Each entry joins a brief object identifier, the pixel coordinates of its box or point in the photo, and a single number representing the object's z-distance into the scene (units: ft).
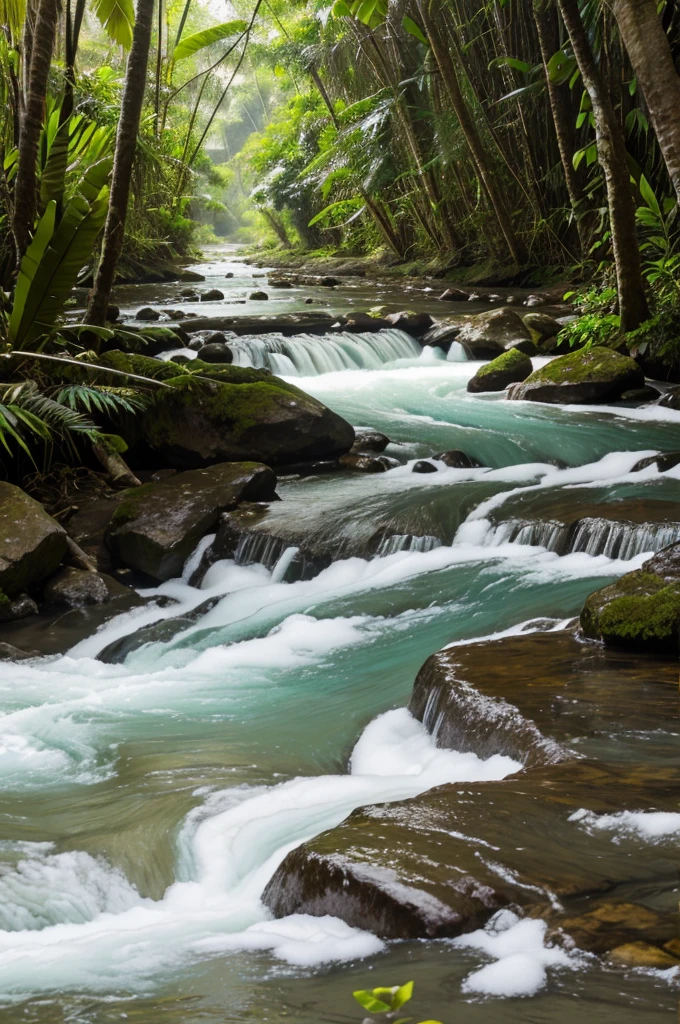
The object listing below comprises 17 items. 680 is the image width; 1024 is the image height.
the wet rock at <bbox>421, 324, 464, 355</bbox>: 46.24
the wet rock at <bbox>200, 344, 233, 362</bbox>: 40.01
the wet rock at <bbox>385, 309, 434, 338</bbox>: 48.29
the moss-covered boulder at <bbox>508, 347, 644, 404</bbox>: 34.53
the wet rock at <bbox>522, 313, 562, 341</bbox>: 42.93
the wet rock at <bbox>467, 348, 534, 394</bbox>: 38.65
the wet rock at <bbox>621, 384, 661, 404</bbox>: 34.40
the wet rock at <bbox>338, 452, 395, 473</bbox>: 29.96
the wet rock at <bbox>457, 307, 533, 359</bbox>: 43.78
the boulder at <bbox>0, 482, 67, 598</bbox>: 22.12
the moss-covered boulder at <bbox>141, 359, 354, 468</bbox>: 29.73
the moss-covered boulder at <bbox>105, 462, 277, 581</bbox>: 24.64
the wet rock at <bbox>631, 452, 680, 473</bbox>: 26.78
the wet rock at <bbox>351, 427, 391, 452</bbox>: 31.82
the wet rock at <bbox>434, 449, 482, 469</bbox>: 29.45
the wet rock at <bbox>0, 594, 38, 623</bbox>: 21.93
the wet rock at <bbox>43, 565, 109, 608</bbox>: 22.76
